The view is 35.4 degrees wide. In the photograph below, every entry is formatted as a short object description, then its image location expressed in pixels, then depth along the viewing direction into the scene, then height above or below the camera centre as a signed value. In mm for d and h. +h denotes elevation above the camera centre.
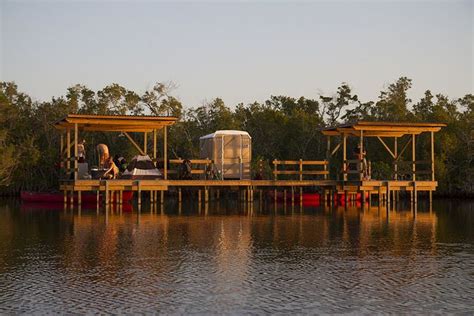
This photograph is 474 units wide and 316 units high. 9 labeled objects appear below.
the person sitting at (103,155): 36812 +503
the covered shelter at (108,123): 34750 +2025
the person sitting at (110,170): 36281 -263
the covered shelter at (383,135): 38281 +1336
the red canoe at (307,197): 44375 -1952
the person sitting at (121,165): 39188 +7
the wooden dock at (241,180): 35500 -541
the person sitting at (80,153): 37094 +631
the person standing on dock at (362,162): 39500 +131
